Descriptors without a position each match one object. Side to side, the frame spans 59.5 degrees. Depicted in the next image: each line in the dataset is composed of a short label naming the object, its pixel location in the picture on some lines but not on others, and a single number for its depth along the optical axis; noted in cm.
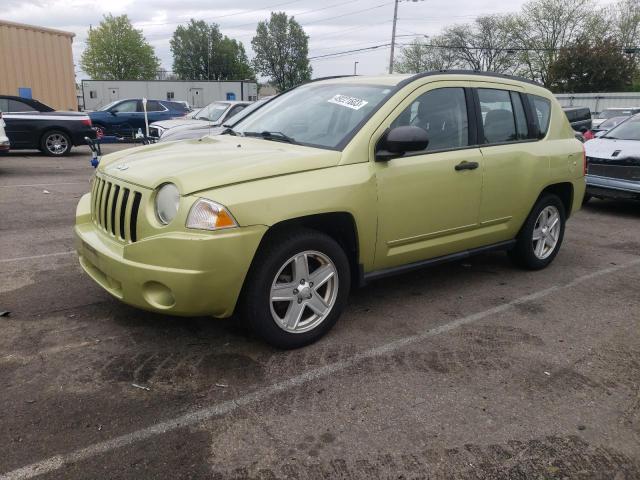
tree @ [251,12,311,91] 9012
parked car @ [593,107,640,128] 1990
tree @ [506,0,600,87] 5191
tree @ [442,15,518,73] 5784
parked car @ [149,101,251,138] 1311
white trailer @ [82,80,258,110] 3319
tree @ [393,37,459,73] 5991
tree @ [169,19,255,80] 9012
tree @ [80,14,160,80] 7281
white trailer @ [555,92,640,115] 3180
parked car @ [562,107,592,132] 1570
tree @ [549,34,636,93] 4309
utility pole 3894
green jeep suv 312
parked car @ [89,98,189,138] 1991
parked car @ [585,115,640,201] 823
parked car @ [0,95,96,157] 1359
